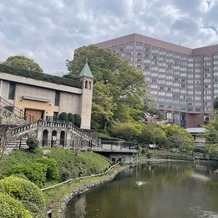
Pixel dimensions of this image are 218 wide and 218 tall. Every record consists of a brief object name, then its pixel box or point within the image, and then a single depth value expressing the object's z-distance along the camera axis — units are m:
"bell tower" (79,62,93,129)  34.49
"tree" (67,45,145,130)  41.88
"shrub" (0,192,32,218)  6.48
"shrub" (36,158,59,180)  15.74
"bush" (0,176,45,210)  8.70
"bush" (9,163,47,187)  13.17
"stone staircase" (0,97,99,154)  18.58
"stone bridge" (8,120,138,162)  21.56
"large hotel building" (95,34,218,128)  91.00
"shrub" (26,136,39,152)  18.03
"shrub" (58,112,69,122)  32.38
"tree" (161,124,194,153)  50.06
